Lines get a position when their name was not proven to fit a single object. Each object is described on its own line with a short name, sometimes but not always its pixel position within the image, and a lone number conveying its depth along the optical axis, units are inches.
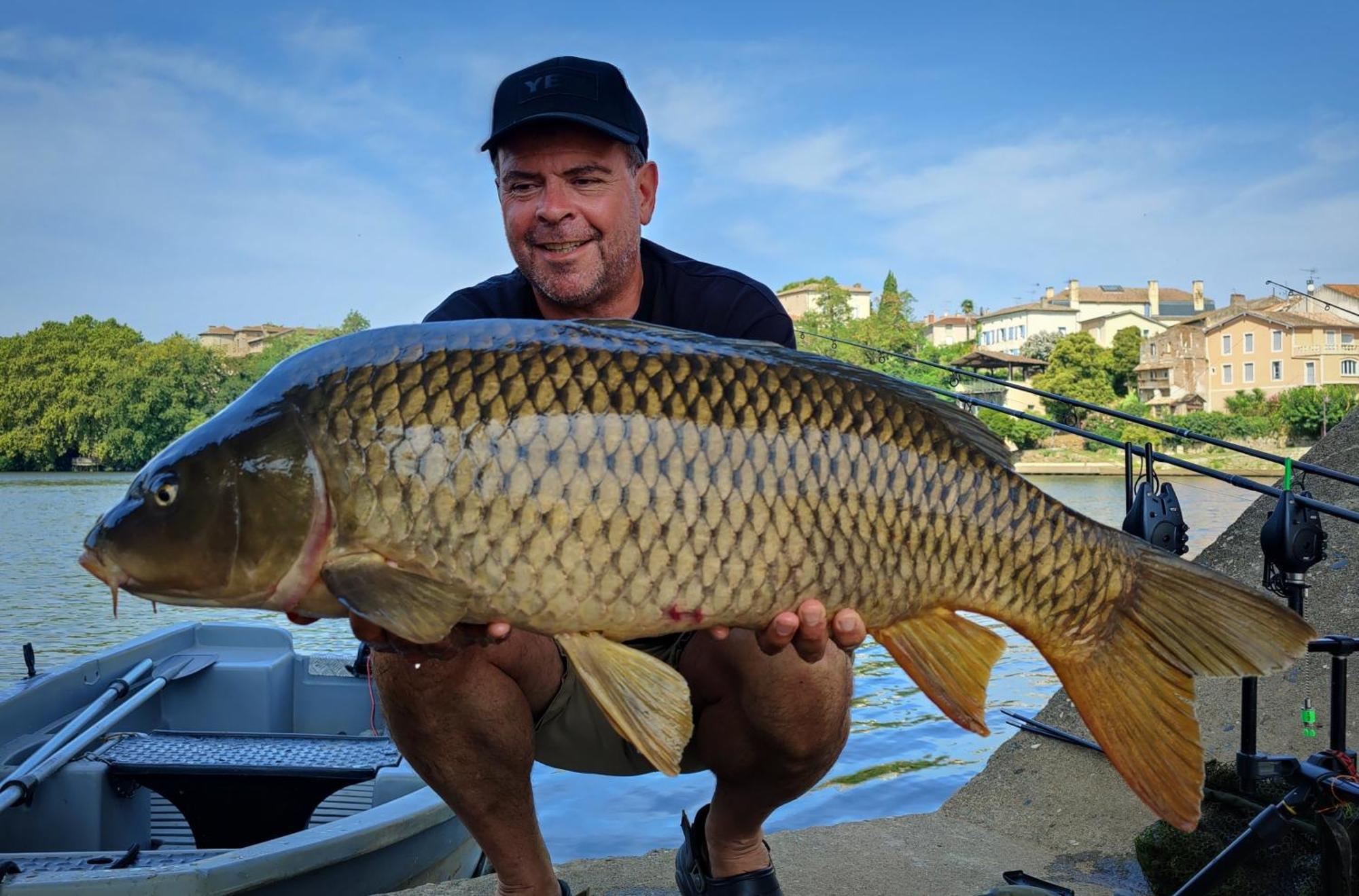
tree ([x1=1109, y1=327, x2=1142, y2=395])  2304.4
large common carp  63.0
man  80.5
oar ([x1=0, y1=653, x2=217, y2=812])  122.6
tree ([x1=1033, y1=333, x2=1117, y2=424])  2162.9
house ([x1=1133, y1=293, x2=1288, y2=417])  2111.2
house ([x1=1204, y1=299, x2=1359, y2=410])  1859.0
